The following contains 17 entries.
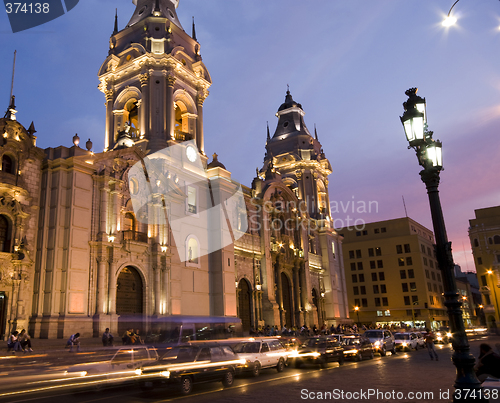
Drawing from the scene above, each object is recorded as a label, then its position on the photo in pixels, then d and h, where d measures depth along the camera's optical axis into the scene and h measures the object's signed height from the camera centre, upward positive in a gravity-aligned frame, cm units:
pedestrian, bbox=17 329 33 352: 2259 -45
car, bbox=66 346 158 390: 1366 -122
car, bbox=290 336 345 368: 2039 -168
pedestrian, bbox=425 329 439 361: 2212 -173
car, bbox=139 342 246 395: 1285 -133
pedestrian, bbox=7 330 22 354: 2235 -52
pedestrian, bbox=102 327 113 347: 2672 -64
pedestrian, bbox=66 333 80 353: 2429 -58
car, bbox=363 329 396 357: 2723 -175
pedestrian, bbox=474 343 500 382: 997 -131
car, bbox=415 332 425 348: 3437 -234
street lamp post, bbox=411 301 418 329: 7818 +61
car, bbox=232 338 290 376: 1784 -145
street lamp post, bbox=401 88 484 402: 782 +149
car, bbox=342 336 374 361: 2327 -180
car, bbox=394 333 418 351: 3157 -215
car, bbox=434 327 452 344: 4340 -277
